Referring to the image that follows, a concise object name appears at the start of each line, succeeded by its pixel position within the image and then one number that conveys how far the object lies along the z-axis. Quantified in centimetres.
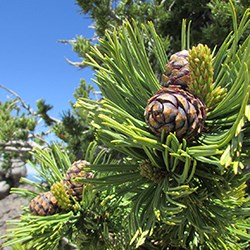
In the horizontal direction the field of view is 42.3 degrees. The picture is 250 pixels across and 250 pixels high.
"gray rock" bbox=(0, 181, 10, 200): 486
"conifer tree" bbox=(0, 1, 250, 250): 26
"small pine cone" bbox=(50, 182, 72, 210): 44
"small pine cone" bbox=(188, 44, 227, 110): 29
